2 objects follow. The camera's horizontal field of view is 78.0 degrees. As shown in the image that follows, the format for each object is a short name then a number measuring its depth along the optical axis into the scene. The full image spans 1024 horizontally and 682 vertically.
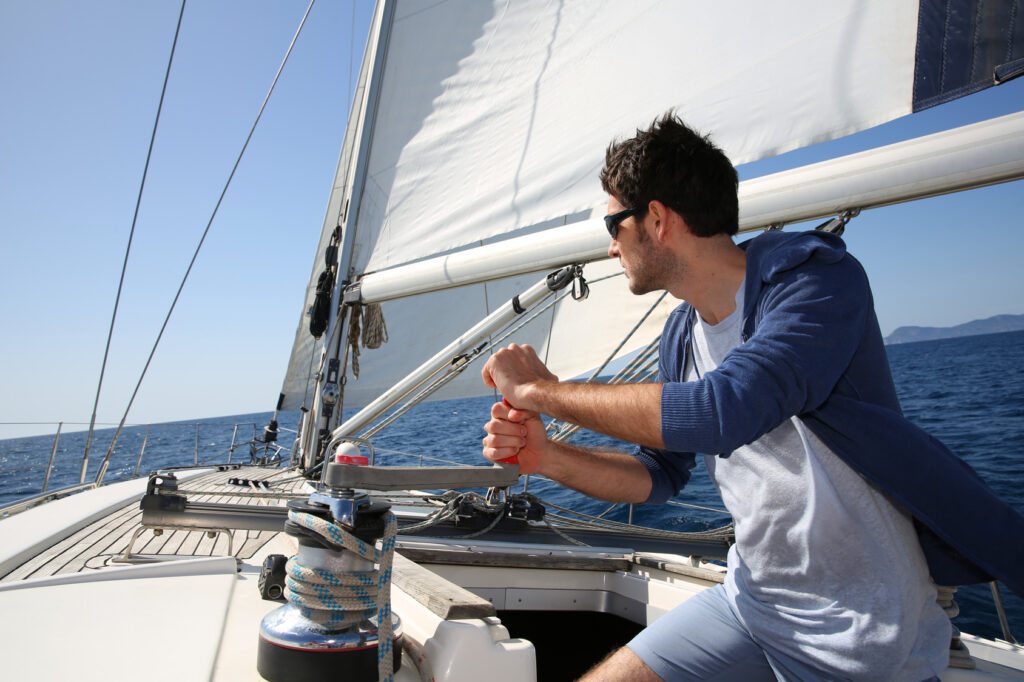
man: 0.90
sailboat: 0.97
